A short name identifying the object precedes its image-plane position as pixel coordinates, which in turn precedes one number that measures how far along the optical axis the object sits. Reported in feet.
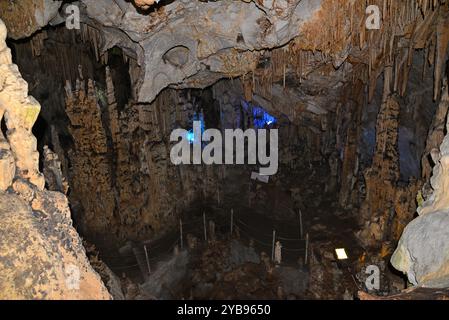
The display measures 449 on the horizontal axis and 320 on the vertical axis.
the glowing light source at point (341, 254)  30.48
